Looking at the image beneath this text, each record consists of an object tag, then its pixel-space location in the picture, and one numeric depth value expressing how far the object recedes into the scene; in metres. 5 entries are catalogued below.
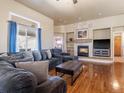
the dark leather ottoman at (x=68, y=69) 2.37
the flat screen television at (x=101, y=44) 5.61
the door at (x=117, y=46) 7.81
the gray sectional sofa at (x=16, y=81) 0.71
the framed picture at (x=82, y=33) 6.28
